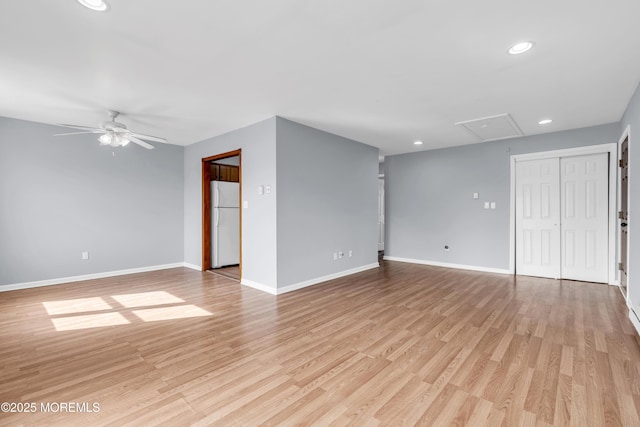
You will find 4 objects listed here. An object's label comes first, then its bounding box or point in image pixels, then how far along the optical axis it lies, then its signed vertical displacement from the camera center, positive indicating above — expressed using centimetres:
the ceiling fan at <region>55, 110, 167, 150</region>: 381 +102
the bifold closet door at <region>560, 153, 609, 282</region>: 462 -11
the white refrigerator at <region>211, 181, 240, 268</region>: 586 -24
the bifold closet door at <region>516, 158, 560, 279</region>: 502 -13
